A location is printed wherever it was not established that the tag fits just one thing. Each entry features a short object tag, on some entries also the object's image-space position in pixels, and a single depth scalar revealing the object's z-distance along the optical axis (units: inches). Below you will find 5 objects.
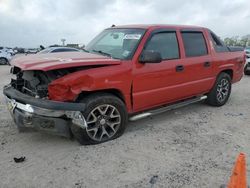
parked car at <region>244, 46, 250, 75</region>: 352.1
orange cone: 77.0
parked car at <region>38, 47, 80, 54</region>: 346.3
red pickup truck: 106.4
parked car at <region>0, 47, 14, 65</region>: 583.2
